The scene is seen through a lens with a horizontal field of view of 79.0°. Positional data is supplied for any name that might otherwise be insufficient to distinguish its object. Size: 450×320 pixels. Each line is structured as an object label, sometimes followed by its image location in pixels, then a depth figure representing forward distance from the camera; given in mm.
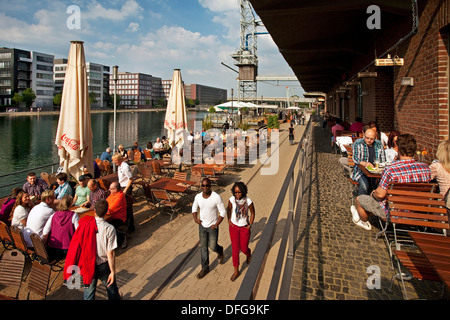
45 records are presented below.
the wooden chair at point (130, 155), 11853
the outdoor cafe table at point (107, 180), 6836
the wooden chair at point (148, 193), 6523
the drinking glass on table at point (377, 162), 4491
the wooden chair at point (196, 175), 7992
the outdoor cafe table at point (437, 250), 1938
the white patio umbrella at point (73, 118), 5898
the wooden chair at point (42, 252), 3682
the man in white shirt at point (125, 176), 6199
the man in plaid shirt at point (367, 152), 4637
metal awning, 5926
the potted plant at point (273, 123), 24953
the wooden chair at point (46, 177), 7315
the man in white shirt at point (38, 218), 4059
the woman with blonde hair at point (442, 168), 3391
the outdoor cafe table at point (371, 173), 4051
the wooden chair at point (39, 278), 2996
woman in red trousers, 3889
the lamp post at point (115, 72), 10955
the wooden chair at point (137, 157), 11695
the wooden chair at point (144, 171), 8602
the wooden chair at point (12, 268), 3062
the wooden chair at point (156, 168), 8909
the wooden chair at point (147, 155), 11971
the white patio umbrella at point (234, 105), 21303
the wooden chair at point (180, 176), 7699
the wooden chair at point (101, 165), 9396
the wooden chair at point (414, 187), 3150
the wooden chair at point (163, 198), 6081
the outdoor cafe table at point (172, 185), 6328
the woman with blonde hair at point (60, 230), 3938
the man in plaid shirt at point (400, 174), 3359
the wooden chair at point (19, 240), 3898
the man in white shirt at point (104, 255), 3105
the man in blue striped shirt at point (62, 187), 5680
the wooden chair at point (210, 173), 8648
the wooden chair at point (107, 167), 9337
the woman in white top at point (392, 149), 5384
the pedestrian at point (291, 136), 17922
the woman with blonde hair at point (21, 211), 4449
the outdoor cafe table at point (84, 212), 4750
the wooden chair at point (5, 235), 4137
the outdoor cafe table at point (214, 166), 8859
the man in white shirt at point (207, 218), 4035
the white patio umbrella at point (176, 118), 10578
